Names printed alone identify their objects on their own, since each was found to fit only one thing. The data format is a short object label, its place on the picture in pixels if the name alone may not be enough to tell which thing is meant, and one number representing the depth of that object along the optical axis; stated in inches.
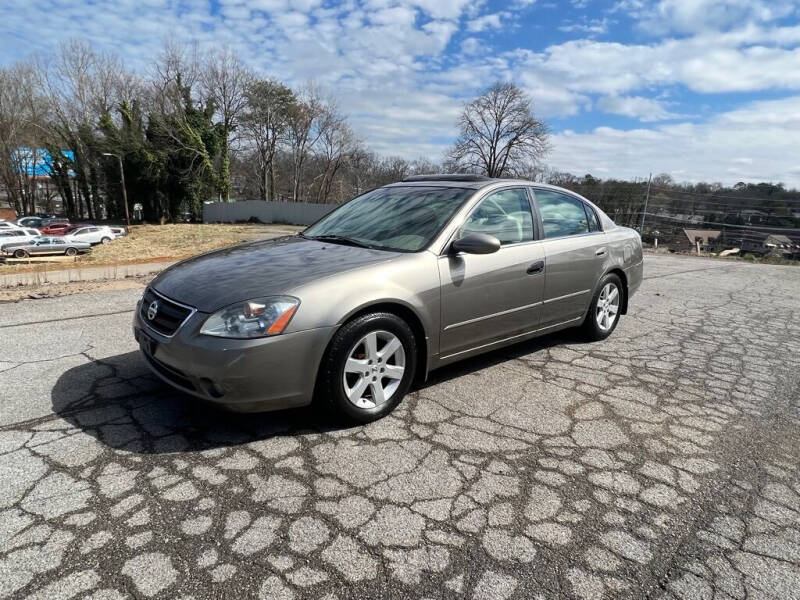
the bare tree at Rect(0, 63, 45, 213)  1588.3
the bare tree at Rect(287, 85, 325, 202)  1952.5
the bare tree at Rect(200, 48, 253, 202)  1721.2
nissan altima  102.9
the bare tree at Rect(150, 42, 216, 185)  1576.0
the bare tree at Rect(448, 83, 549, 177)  1779.0
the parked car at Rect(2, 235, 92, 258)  904.3
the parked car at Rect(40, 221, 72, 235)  1191.7
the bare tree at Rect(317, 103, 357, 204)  2039.9
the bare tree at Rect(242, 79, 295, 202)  1808.6
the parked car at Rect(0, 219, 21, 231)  986.7
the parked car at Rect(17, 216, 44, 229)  1386.6
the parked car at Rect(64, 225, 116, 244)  1056.2
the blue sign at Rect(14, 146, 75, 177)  1763.0
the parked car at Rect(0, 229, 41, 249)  872.3
